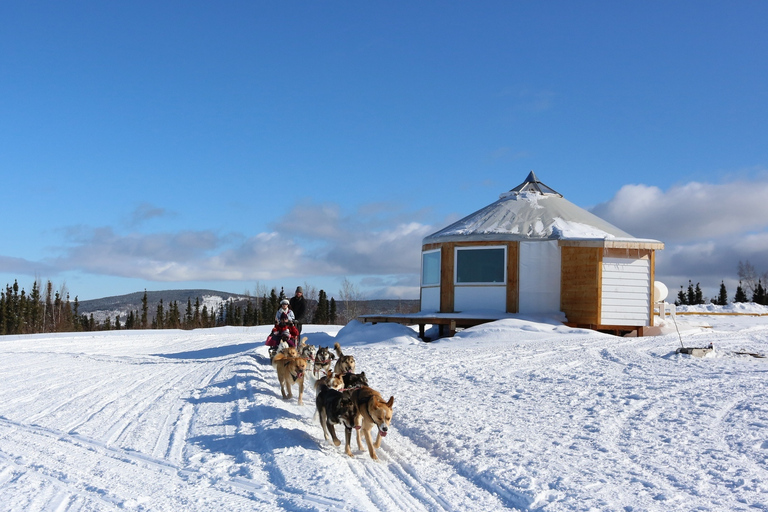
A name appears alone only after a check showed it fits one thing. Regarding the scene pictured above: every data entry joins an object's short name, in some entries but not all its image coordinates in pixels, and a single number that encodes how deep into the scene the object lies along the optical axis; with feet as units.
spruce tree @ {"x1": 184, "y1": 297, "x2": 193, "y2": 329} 205.83
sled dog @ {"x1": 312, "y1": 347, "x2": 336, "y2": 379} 26.48
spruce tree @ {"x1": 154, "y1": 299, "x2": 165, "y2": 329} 205.85
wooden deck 51.47
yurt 49.32
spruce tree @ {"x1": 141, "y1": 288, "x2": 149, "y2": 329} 212.80
